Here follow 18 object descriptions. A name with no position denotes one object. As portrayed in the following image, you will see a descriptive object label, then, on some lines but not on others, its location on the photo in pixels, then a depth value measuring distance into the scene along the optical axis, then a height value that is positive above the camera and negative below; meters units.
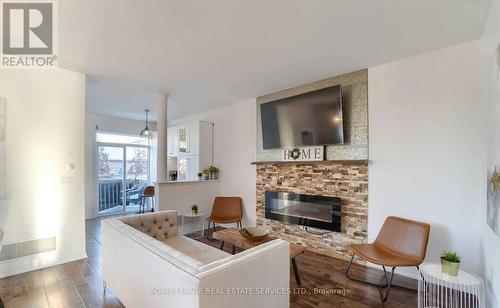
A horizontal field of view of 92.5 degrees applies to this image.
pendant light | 5.56 +0.56
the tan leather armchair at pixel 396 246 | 2.38 -1.01
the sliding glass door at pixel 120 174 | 6.39 -0.48
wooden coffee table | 2.60 -1.02
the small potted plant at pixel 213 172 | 5.14 -0.34
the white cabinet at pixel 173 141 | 5.73 +0.37
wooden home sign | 3.65 +0.03
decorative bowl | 2.75 -0.91
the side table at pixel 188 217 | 4.32 -1.27
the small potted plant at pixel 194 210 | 4.31 -0.97
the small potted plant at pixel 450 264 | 1.94 -0.90
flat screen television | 3.34 +0.55
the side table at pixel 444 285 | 1.83 -1.05
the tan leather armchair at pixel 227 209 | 4.45 -1.01
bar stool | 6.31 -0.93
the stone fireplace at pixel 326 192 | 3.24 -0.55
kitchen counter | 4.24 -0.48
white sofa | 1.30 -0.76
